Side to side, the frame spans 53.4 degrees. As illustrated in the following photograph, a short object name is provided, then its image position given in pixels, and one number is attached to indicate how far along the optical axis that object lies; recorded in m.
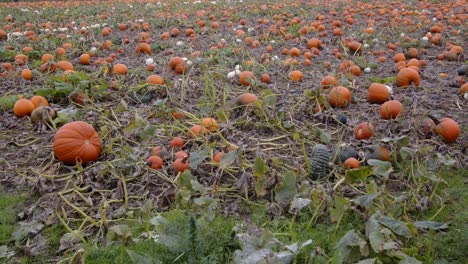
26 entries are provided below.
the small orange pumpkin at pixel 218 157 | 3.64
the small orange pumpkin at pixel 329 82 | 5.04
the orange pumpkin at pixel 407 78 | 5.33
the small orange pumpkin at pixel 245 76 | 5.31
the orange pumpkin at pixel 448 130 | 4.00
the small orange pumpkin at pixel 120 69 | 5.79
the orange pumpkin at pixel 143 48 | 7.15
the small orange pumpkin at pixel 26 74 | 5.63
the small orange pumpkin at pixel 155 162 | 3.64
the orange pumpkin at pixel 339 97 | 4.75
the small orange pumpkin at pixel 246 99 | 4.54
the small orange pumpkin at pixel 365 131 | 4.03
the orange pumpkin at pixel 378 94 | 4.93
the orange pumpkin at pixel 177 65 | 5.92
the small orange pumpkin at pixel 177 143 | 3.93
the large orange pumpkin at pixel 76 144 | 3.75
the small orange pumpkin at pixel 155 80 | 5.21
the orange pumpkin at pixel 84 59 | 6.50
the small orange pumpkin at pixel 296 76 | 5.71
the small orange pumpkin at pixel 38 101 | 4.73
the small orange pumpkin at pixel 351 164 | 3.52
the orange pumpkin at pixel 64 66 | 5.69
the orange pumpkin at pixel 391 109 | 4.38
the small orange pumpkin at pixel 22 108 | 4.63
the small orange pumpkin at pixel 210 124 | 4.02
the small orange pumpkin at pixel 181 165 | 3.56
